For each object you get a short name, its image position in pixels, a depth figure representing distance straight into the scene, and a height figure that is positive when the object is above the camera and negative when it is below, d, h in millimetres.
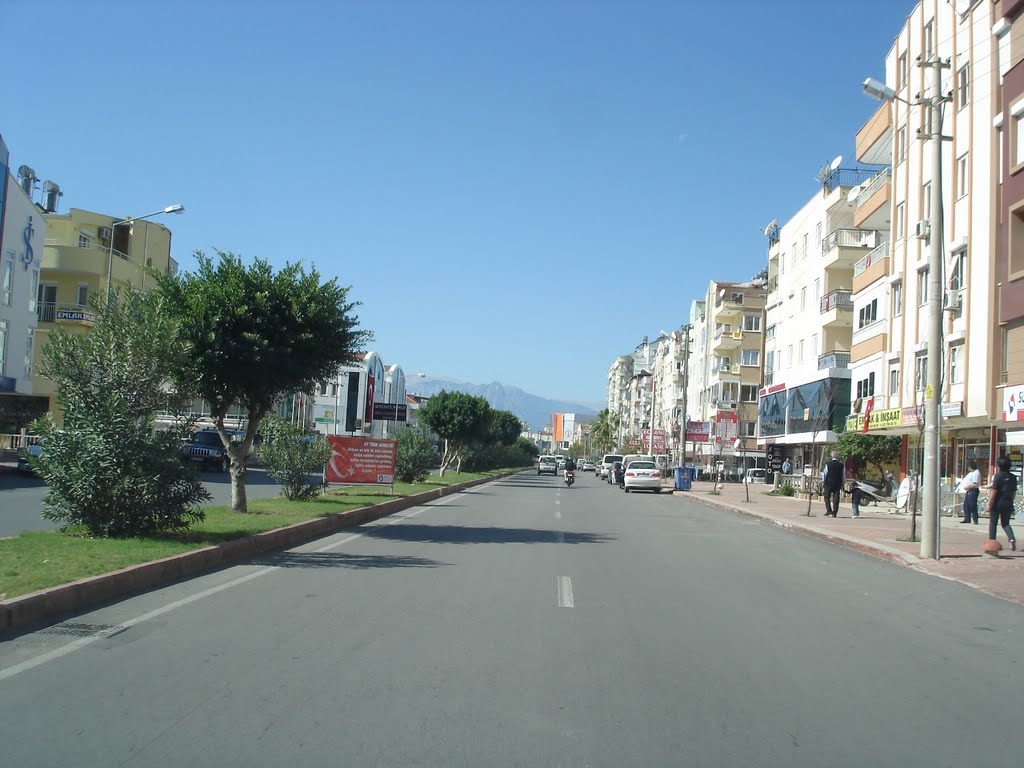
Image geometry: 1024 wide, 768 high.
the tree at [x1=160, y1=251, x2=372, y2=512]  16344 +1933
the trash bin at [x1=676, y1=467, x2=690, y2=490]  47656 -1203
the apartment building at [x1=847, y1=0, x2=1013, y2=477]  26422 +7709
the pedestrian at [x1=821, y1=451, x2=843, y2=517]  26078 -525
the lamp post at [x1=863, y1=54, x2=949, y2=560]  14789 +2142
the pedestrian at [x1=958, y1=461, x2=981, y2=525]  20406 -494
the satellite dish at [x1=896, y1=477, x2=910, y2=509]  29261 -842
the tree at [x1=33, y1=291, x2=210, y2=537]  11945 -84
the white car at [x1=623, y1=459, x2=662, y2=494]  44625 -1125
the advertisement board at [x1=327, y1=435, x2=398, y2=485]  25828 -632
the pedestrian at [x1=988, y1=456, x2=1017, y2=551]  15141 -358
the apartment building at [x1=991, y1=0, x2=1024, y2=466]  23516 +6377
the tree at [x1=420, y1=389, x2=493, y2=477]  55125 +1627
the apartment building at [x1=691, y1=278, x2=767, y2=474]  71250 +7821
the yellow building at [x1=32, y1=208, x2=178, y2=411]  47188 +8835
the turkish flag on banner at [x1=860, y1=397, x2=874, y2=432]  35375 +2130
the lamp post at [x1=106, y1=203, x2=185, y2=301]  33703 +8307
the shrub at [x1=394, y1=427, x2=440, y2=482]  34750 -535
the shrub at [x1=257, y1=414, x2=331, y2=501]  21312 -492
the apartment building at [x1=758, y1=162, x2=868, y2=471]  47094 +8046
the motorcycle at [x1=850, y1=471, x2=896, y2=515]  26172 -966
